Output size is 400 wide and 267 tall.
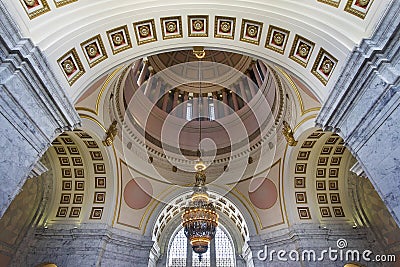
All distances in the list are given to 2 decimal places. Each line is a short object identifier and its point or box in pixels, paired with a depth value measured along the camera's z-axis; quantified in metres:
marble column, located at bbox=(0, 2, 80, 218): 4.07
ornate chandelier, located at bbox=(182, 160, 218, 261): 8.53
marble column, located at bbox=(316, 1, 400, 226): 4.04
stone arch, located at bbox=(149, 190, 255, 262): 12.15
